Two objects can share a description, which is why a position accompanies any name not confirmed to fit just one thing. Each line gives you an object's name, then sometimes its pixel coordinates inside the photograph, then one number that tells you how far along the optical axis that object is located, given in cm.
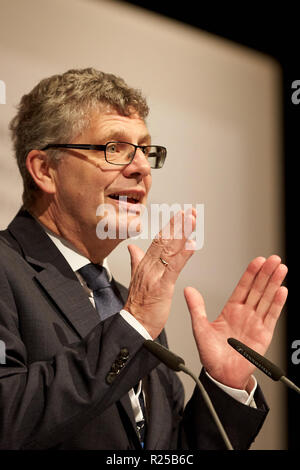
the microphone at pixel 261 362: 276
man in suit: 275
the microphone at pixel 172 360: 271
